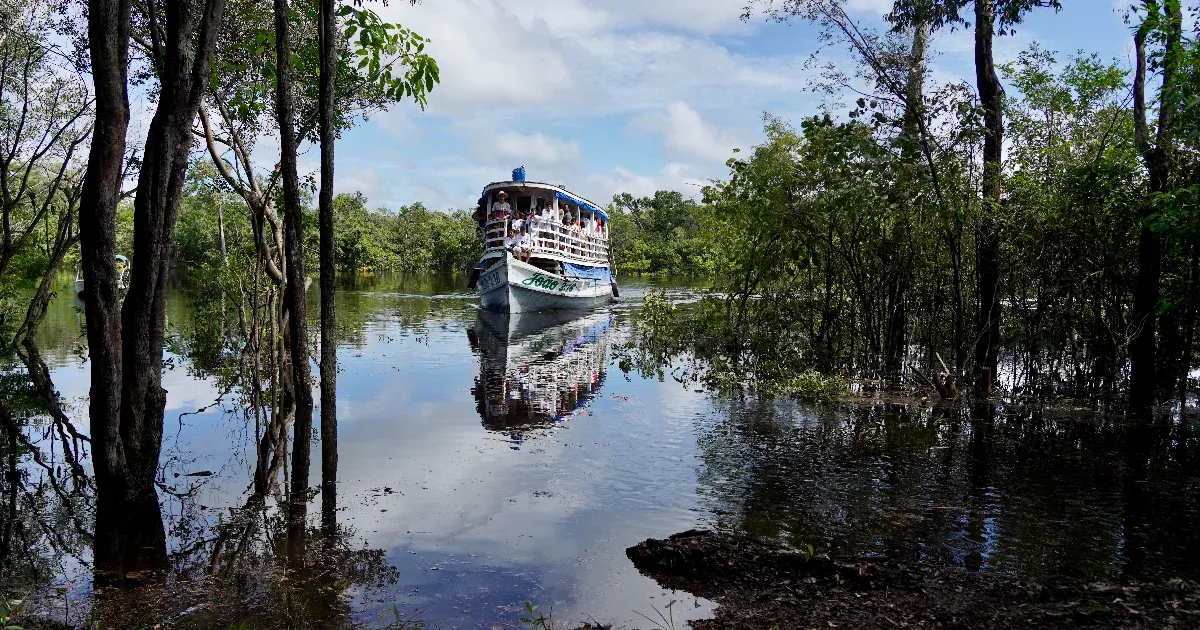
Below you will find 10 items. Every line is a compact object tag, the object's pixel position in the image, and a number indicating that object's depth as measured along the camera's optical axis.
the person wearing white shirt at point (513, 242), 28.70
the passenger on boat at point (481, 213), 32.39
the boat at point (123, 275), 29.34
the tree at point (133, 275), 5.66
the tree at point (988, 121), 11.38
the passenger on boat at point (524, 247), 29.11
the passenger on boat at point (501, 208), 29.36
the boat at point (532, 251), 29.34
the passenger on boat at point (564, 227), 31.56
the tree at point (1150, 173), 8.48
